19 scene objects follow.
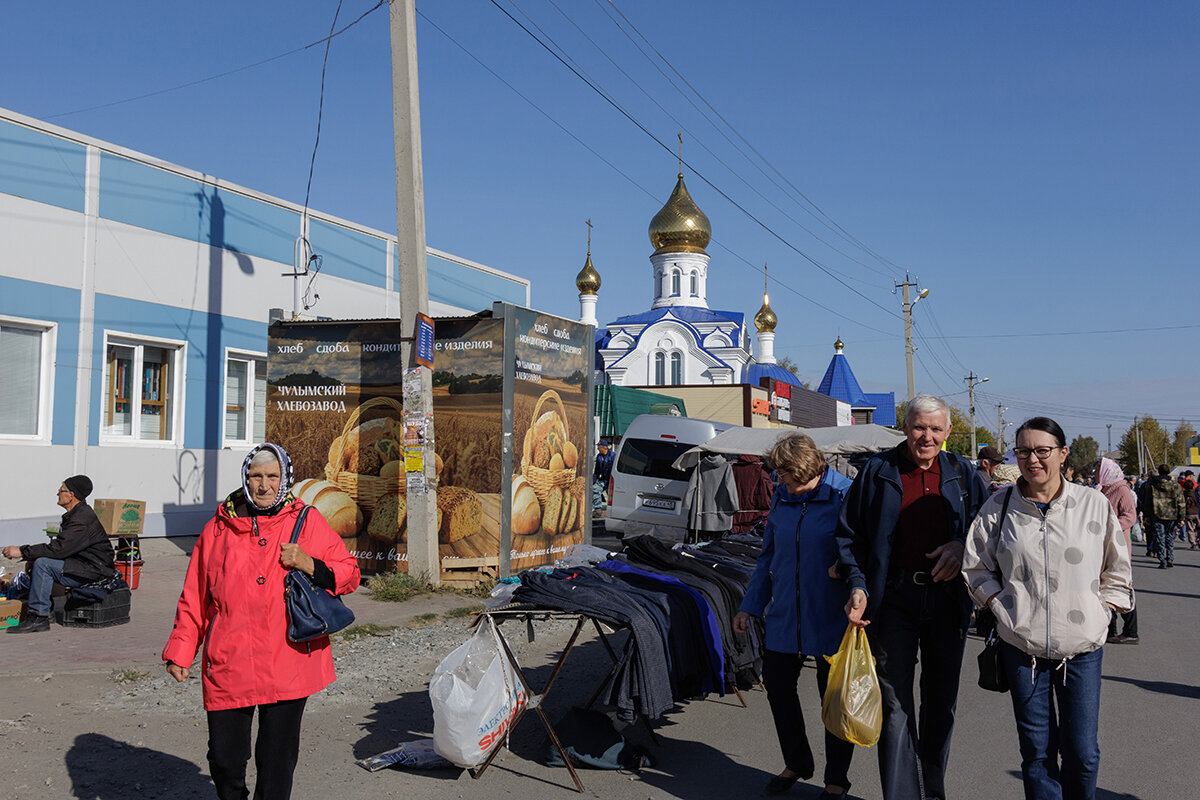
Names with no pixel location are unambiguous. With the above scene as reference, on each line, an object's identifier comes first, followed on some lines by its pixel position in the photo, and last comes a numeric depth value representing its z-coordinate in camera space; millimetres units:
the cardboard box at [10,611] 8727
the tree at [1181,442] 117500
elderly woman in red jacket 3902
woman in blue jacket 4770
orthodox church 55625
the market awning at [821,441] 14188
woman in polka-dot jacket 3943
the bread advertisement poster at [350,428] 11781
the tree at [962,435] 98631
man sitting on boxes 8664
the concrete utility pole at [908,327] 38688
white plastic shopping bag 5008
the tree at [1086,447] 151988
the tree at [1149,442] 120100
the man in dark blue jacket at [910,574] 4348
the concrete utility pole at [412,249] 10930
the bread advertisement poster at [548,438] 11867
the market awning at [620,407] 27750
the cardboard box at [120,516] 10727
